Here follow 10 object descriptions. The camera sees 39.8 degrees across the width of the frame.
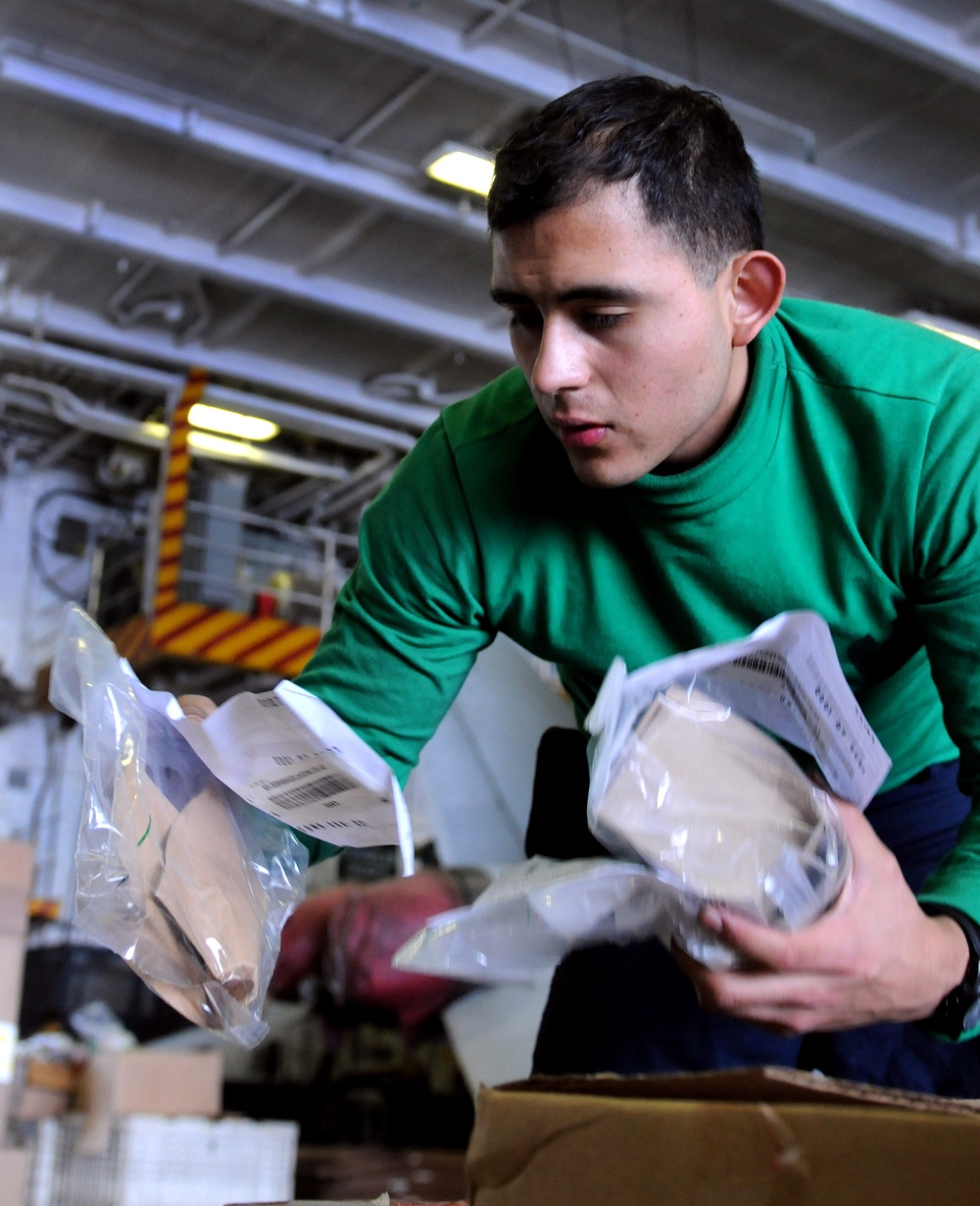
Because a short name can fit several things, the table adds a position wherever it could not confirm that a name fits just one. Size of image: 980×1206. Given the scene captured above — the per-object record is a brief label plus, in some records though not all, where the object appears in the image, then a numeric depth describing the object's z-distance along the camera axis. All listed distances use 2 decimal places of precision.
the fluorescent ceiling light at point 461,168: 4.89
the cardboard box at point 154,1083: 3.52
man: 0.99
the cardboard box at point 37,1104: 4.00
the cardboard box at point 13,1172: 3.20
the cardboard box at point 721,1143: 0.49
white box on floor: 3.43
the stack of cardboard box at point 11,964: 3.16
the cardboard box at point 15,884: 3.17
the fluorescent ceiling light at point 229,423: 6.89
